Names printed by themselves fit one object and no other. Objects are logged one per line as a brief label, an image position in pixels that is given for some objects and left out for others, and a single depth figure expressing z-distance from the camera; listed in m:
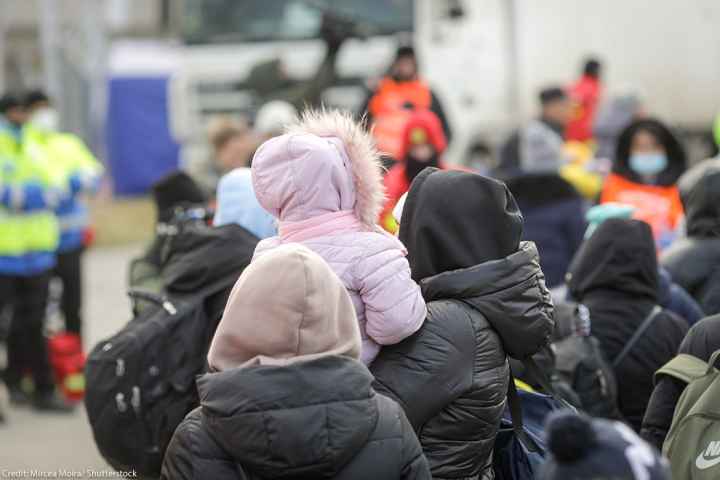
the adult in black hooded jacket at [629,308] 10.38
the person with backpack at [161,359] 9.89
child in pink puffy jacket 7.42
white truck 28.95
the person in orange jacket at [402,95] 20.80
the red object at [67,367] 18.62
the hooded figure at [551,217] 15.11
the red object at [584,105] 28.20
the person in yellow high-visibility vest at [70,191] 18.72
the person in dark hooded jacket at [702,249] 11.91
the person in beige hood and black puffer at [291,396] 6.16
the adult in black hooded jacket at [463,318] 7.29
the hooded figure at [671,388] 8.16
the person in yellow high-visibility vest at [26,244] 17.67
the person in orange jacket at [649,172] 16.08
